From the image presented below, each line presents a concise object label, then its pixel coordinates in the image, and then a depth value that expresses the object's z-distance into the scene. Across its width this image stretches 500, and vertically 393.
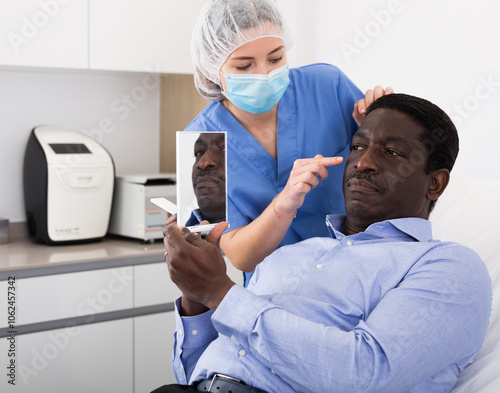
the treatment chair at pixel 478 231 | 1.21
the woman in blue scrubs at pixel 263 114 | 1.42
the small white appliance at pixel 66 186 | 2.35
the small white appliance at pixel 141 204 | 2.48
